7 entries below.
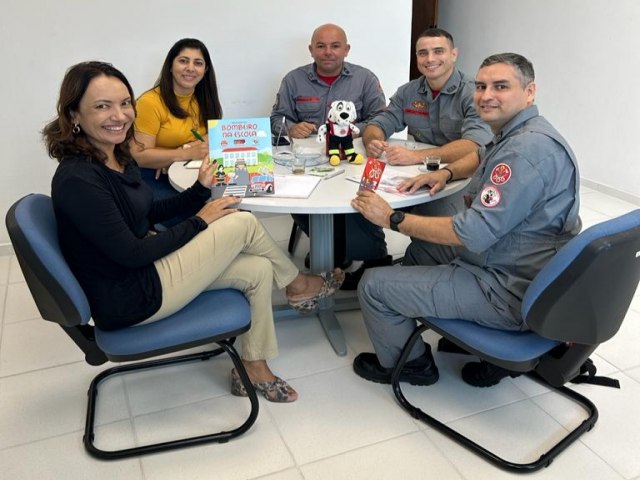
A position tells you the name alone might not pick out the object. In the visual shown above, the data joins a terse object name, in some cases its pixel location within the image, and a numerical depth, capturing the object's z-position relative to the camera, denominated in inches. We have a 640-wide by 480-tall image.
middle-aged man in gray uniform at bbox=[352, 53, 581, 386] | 60.8
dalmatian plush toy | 87.8
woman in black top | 58.2
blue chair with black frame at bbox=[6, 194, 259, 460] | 55.9
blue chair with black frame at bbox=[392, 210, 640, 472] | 52.5
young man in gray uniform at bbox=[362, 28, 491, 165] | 89.1
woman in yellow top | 95.1
